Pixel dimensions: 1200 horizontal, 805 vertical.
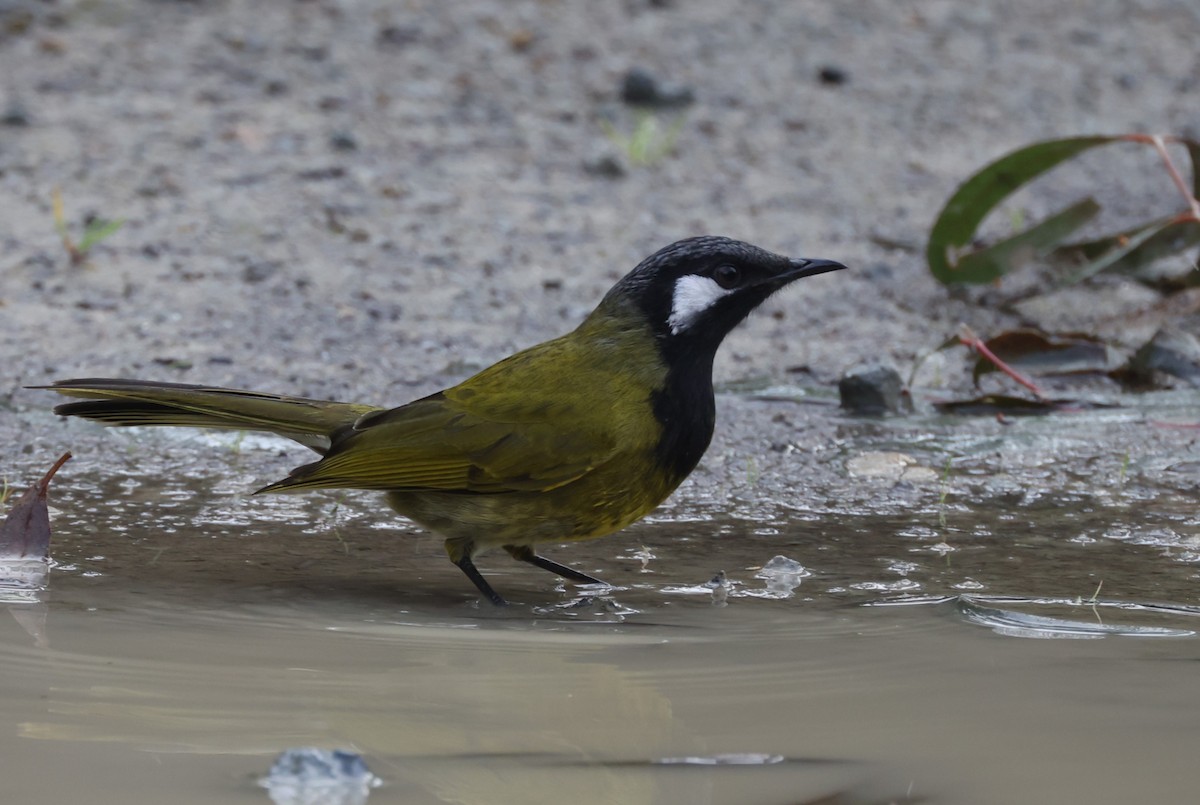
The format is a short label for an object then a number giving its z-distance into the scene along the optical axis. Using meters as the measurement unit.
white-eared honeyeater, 8.48
